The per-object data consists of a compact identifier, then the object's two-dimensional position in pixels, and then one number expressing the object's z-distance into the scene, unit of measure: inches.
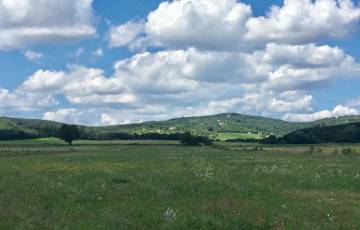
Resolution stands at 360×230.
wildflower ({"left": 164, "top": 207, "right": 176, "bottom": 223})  612.0
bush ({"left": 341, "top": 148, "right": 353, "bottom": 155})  3147.1
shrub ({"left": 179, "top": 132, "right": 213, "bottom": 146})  5708.7
